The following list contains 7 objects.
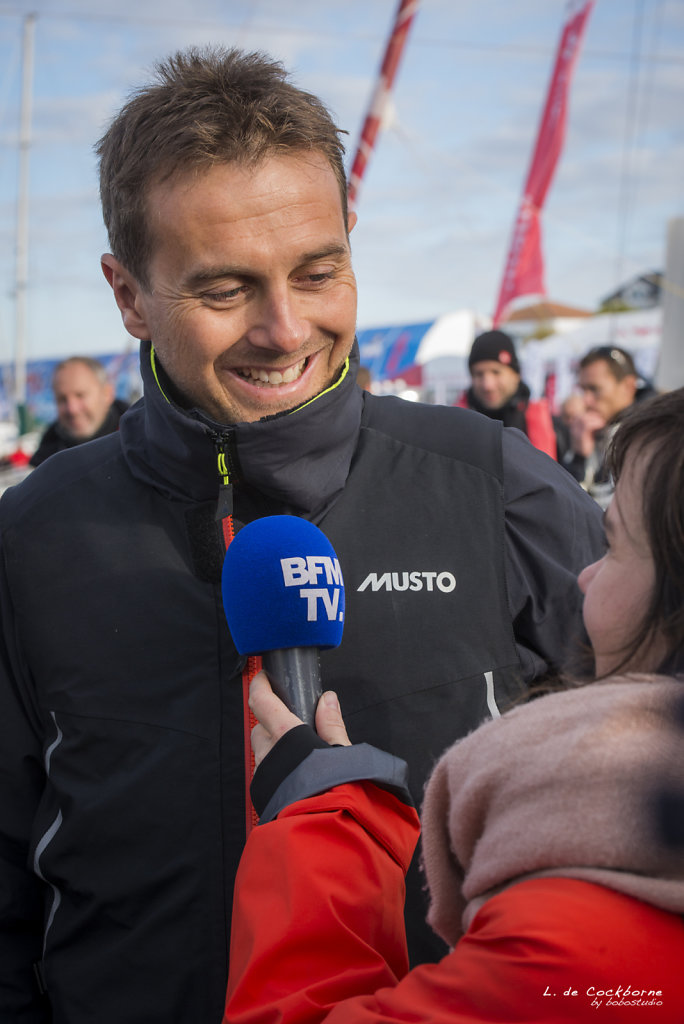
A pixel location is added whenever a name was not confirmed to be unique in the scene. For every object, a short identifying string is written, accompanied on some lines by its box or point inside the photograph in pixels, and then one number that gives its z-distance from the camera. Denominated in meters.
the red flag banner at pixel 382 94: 10.98
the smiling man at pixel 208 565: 1.54
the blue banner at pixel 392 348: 23.89
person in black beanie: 6.56
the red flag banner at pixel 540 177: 12.51
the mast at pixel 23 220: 23.61
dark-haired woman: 0.85
